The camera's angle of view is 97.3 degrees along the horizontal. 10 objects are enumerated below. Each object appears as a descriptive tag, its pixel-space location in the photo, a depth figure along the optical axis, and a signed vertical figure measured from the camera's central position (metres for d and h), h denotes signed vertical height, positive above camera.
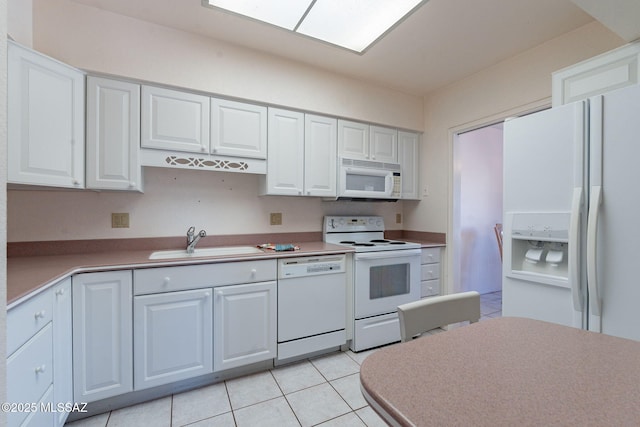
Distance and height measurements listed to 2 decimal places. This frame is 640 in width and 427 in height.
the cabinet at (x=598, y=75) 1.43 +0.77
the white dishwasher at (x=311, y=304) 2.11 -0.73
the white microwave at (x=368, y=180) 2.65 +0.32
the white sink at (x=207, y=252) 2.00 -0.32
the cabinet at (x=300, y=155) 2.37 +0.51
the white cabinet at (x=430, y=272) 2.79 -0.60
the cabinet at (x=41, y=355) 1.04 -0.62
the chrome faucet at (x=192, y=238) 2.11 -0.21
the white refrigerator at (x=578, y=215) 1.24 +0.00
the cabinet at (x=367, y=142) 2.71 +0.71
